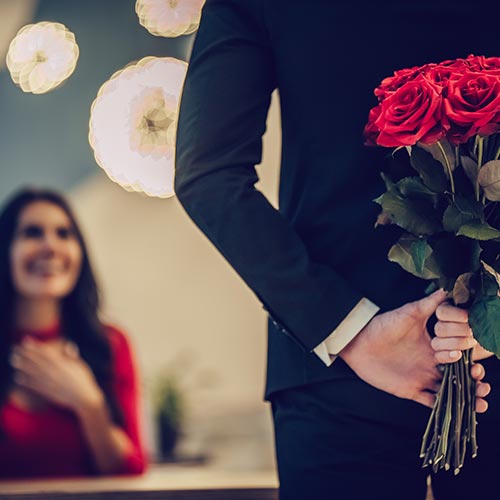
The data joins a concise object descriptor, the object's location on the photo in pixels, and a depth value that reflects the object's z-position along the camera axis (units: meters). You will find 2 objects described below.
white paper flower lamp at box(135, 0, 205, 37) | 5.30
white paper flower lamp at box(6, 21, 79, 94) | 5.27
